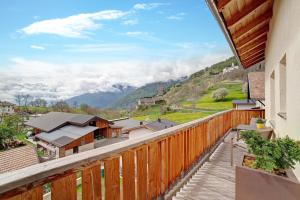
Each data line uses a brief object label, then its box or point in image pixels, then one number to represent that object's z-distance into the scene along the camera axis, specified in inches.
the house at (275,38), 92.7
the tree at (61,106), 1996.8
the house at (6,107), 1820.6
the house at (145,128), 812.6
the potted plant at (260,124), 201.2
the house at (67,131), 972.6
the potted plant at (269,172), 65.7
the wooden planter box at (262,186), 64.0
